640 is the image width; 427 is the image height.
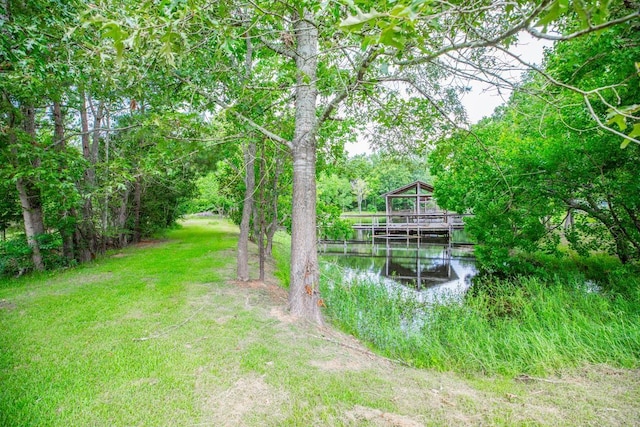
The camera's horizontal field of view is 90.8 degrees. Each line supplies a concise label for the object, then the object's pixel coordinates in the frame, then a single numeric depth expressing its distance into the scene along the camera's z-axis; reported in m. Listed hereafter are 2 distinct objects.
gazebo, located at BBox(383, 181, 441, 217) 23.50
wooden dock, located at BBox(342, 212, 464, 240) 21.89
